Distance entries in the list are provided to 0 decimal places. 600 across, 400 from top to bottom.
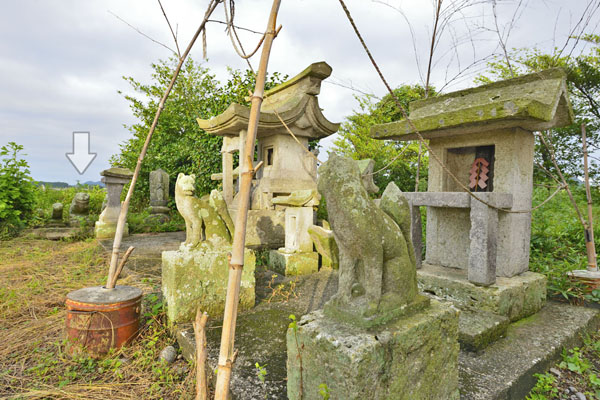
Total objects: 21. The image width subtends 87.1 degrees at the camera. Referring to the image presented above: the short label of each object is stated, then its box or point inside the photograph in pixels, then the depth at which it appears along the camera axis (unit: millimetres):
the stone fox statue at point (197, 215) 3234
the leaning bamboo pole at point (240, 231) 813
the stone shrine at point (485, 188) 2896
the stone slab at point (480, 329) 2432
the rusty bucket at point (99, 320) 2502
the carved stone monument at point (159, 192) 10600
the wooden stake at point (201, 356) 933
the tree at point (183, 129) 9836
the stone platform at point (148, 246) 4870
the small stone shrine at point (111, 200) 7359
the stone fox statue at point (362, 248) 1639
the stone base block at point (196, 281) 2871
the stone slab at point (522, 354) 2012
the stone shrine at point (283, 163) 4922
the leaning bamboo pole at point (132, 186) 1403
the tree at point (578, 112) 11555
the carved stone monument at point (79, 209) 8309
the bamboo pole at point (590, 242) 3725
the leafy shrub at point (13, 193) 6980
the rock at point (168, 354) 2523
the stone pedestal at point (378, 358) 1398
